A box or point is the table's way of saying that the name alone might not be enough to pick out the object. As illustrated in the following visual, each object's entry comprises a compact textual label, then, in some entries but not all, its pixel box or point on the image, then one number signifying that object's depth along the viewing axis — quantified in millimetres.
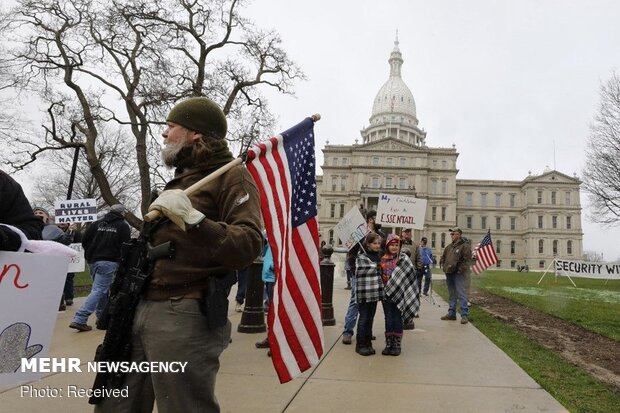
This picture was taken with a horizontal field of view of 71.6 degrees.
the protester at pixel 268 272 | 7238
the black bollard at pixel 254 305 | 7340
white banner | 16797
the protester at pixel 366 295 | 6026
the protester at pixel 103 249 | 7242
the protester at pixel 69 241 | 10109
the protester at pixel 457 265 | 9492
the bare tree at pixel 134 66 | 17094
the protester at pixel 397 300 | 6070
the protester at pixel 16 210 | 2404
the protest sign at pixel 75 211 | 11195
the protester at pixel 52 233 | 8164
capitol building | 88312
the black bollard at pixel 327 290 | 8352
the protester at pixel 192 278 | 2016
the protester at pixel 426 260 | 14648
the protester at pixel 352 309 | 6703
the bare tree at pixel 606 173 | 23531
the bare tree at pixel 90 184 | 35756
